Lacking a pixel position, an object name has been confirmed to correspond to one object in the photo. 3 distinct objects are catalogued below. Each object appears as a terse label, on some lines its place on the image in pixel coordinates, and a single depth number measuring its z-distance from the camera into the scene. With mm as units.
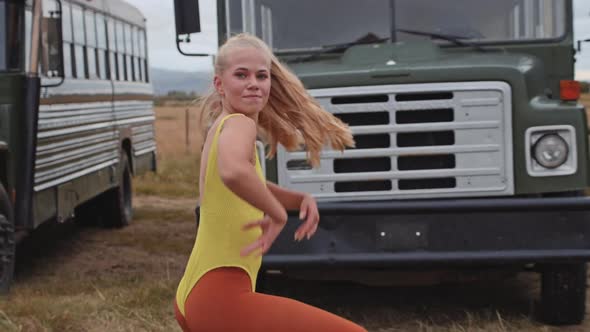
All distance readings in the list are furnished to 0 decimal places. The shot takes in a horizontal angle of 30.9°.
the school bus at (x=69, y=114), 7543
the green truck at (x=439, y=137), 5414
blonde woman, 2512
